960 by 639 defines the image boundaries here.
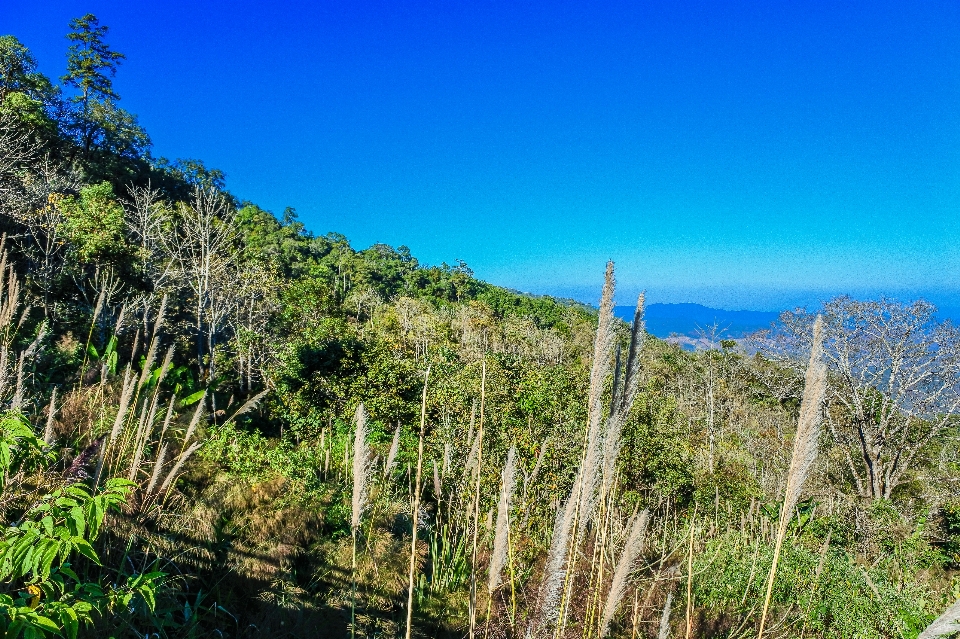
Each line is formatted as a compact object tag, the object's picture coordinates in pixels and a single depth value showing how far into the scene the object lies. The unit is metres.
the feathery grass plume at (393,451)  2.14
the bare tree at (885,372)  13.23
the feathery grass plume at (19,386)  2.59
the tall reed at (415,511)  1.65
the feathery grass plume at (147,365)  2.97
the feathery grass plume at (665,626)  1.74
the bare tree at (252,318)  14.73
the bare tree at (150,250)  13.26
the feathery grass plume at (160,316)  3.62
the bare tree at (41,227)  10.52
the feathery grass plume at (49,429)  2.60
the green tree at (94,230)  11.51
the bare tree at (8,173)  10.01
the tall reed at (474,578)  2.04
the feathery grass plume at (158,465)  3.06
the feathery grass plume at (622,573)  1.76
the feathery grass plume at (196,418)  3.15
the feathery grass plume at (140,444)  2.96
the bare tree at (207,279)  13.41
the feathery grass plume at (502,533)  1.88
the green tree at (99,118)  31.83
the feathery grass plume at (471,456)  3.13
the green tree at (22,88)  23.17
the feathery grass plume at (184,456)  3.05
